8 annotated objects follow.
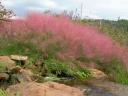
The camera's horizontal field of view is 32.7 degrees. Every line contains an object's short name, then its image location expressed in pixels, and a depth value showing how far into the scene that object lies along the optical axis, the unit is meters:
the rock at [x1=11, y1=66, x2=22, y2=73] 4.11
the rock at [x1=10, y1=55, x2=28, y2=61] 4.60
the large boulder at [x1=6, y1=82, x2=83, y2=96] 2.75
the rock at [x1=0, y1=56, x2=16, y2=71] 4.26
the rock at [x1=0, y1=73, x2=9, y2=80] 3.99
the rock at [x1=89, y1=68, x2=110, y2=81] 5.23
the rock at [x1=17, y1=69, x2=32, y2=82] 3.90
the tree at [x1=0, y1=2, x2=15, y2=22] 6.09
